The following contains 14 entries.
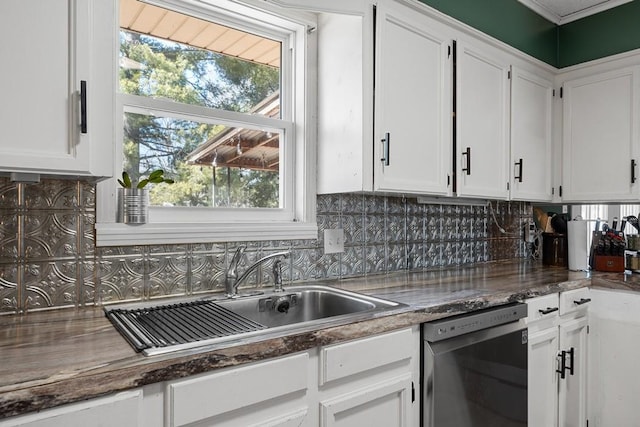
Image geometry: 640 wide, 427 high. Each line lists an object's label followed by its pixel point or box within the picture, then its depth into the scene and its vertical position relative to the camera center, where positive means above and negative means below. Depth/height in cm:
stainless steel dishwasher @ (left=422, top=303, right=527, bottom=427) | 143 -60
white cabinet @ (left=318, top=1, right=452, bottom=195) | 176 +53
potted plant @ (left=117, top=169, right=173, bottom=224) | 144 +5
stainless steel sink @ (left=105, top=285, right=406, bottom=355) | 106 -34
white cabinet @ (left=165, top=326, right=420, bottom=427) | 97 -49
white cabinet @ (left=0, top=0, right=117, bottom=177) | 100 +32
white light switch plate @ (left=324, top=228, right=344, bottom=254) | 199 -13
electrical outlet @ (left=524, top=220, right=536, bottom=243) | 301 -12
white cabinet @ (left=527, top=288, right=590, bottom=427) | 188 -72
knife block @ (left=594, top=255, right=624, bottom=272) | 240 -29
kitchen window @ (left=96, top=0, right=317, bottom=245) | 160 +42
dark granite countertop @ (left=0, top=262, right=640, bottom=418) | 80 -33
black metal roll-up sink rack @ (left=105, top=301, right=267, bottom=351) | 105 -33
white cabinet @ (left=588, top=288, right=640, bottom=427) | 203 -75
